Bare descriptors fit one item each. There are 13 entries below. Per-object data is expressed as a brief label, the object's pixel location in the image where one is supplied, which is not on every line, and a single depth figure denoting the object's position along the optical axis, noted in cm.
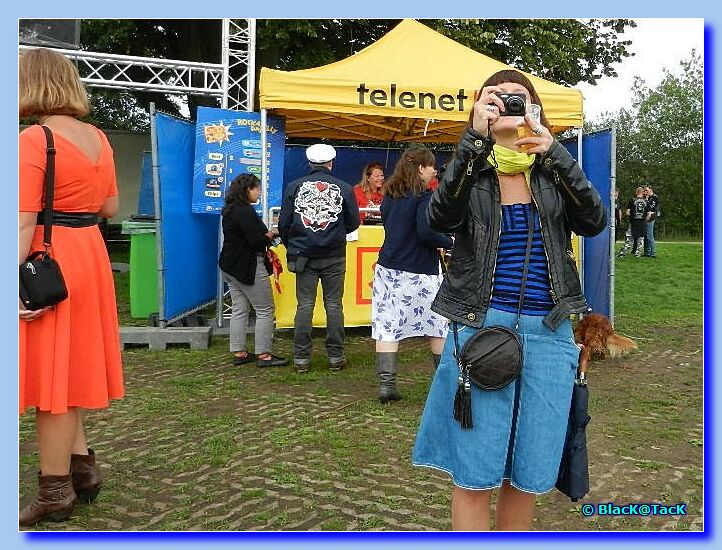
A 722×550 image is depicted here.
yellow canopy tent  702
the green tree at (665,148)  1702
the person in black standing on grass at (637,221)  1622
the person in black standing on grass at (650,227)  1616
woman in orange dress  286
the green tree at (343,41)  1322
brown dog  657
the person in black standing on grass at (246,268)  611
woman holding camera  218
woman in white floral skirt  483
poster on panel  784
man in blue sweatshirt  591
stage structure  826
